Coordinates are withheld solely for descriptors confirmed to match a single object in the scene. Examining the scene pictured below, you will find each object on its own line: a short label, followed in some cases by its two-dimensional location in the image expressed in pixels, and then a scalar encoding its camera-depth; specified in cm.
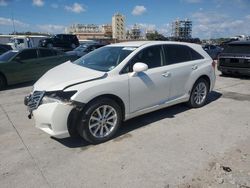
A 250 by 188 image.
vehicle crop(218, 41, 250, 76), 732
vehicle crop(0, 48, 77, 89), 672
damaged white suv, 286
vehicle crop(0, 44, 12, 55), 1171
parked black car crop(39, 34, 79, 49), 1945
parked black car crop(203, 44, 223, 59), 1509
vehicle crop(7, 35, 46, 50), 2122
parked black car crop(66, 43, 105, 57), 1102
